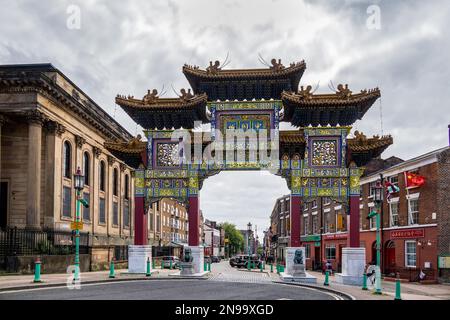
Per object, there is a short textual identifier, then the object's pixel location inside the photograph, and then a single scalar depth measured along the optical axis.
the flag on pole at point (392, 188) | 28.30
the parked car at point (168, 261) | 44.38
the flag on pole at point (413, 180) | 35.53
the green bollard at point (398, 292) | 19.28
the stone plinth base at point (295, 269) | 28.31
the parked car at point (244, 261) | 54.65
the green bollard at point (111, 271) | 28.20
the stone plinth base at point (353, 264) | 28.60
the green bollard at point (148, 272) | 29.50
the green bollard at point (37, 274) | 23.84
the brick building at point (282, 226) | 72.34
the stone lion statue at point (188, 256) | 30.11
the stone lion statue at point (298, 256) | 28.83
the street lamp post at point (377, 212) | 21.94
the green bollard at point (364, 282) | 24.06
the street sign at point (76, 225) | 25.22
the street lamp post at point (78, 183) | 25.30
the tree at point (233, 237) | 172.25
